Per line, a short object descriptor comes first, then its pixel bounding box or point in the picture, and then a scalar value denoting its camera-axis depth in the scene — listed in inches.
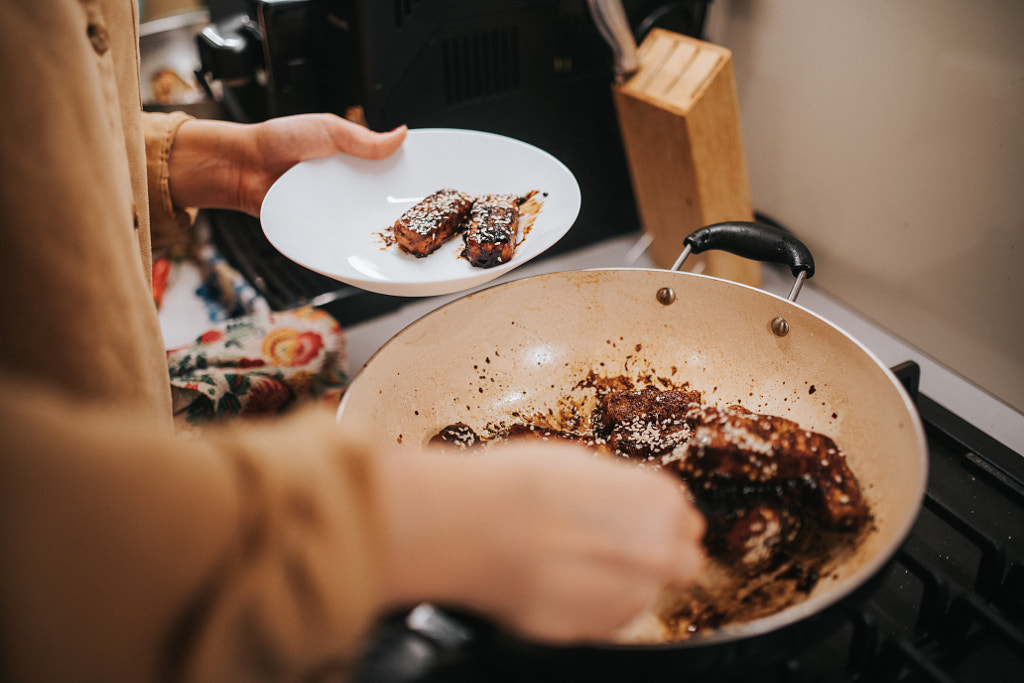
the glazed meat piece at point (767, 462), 21.8
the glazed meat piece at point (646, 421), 26.2
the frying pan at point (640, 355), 25.0
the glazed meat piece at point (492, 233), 28.9
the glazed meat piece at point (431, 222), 30.9
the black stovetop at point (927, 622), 15.3
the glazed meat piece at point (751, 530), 20.8
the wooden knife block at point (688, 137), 39.4
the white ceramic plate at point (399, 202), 27.8
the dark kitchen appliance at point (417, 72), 38.1
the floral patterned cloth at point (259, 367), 33.1
